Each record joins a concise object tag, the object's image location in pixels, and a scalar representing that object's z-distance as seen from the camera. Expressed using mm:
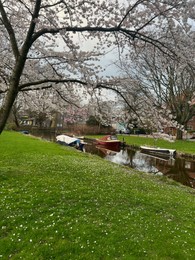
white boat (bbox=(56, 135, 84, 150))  26435
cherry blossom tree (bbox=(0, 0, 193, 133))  5317
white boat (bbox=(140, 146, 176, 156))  22560
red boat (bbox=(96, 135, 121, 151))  28762
